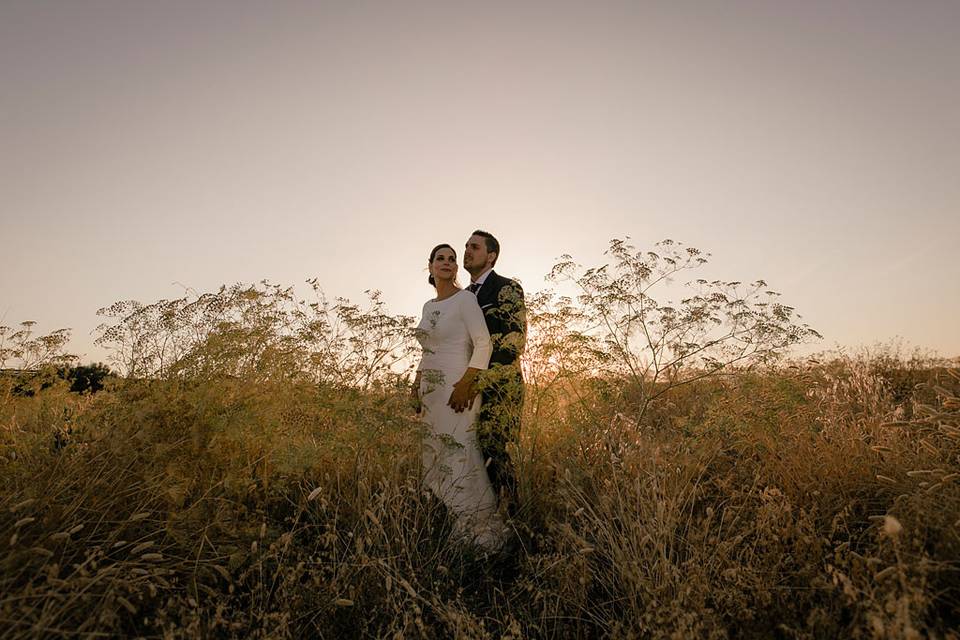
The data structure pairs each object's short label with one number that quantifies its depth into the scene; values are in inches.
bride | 170.1
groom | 171.2
